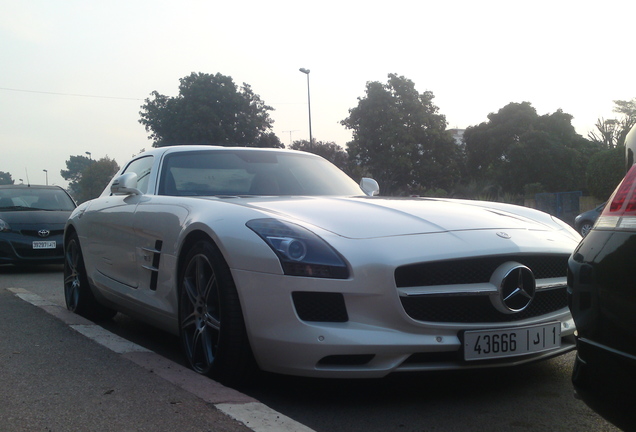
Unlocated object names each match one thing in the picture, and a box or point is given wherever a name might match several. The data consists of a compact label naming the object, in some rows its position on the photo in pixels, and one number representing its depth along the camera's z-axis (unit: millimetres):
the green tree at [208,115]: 67688
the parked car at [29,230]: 11047
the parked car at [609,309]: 2115
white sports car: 3260
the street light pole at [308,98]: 46659
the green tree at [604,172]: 29703
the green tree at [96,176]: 91750
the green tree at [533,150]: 48344
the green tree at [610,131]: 39094
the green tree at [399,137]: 53000
